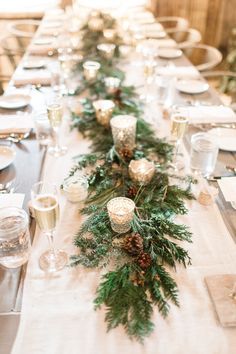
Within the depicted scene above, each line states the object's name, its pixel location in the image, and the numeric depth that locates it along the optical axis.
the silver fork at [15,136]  1.44
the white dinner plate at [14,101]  1.70
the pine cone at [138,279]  0.82
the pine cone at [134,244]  0.88
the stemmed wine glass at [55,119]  1.35
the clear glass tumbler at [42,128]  1.46
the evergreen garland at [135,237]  0.79
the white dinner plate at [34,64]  2.21
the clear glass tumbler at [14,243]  0.91
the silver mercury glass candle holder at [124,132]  1.30
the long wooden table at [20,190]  0.76
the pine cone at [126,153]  1.26
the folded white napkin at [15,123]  1.47
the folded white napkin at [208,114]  1.58
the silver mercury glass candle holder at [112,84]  1.75
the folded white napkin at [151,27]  3.00
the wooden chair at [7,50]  2.77
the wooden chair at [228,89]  3.31
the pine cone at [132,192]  1.09
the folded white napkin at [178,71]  2.11
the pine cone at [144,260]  0.85
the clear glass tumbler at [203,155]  1.22
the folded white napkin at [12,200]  1.05
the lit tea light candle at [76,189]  1.10
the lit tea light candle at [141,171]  1.14
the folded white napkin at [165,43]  2.65
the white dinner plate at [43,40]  2.65
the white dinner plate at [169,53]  2.45
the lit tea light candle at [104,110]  1.50
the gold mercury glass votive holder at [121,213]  0.93
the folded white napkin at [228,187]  1.09
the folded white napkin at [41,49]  2.50
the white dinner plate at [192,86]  1.89
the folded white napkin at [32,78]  1.99
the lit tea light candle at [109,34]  2.61
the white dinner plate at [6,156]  1.25
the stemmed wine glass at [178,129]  1.27
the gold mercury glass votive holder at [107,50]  2.28
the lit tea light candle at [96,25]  2.72
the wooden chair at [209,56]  2.46
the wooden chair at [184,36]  3.03
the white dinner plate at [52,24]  3.08
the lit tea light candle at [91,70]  1.88
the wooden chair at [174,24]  3.41
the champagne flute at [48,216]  0.85
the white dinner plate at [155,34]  2.86
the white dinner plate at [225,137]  1.37
